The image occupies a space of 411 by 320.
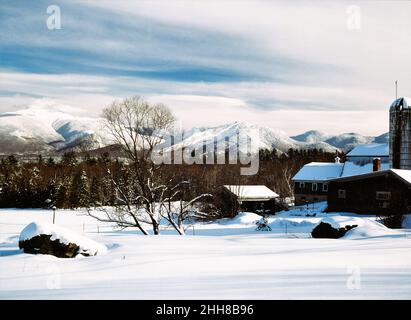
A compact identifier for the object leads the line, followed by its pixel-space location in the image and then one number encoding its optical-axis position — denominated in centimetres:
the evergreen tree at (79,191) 6562
